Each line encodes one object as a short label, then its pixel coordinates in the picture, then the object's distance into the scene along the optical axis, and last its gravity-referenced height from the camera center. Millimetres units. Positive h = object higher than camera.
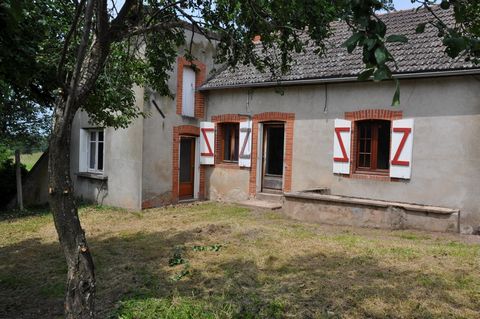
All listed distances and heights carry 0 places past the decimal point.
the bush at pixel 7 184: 14641 -1440
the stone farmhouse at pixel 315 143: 9094 +212
